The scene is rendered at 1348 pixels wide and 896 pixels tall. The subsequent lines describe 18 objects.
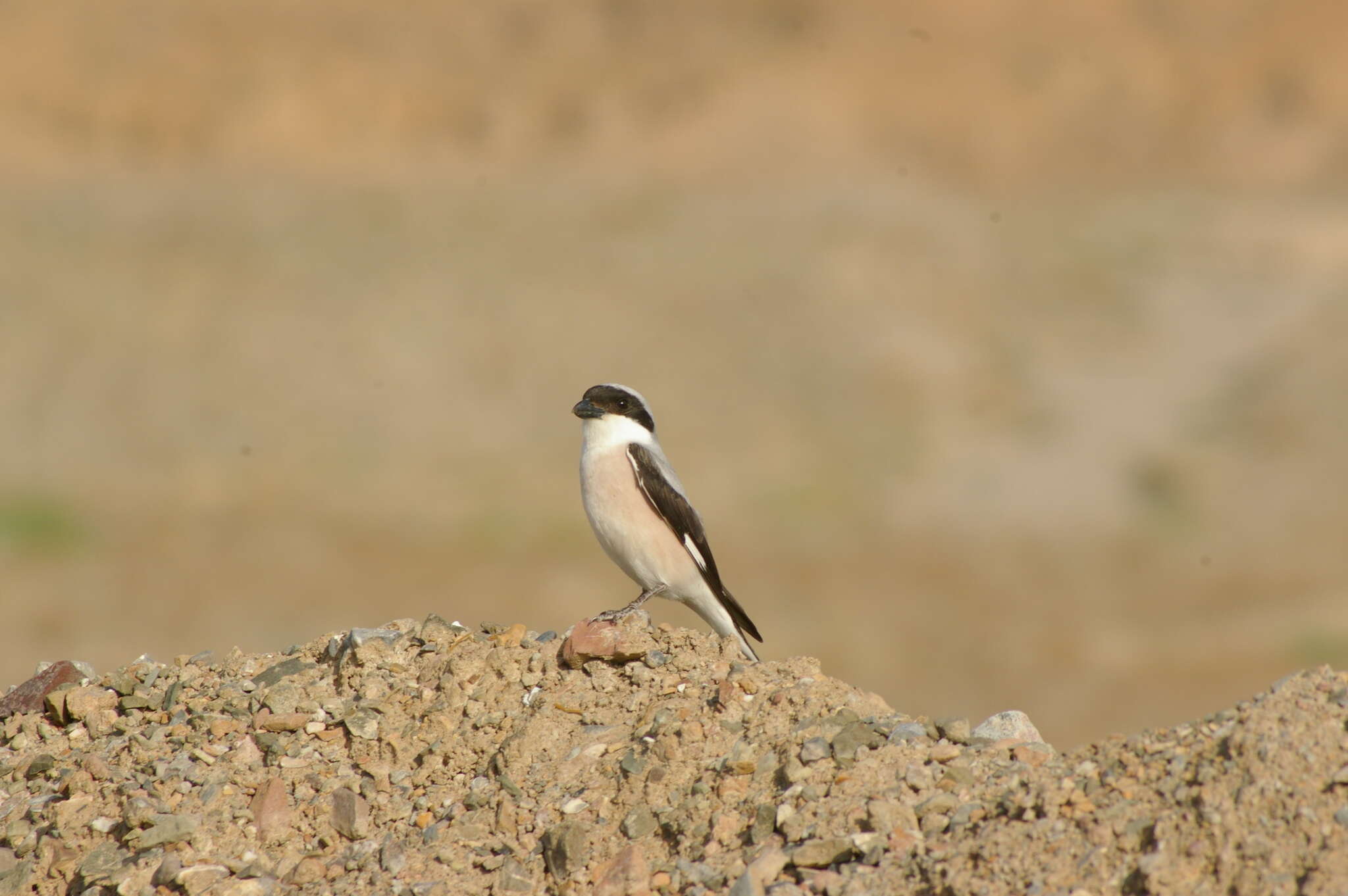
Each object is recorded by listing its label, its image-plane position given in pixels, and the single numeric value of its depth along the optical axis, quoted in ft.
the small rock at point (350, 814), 45.16
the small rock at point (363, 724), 48.73
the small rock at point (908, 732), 44.75
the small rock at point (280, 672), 52.34
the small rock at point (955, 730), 44.86
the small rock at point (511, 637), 52.80
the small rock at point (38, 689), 53.31
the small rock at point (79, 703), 51.62
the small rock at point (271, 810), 45.32
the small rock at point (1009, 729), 46.64
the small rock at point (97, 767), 47.29
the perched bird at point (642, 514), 62.49
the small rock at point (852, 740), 43.57
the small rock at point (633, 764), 45.37
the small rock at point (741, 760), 44.34
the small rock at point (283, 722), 49.37
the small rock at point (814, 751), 43.86
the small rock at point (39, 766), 49.16
